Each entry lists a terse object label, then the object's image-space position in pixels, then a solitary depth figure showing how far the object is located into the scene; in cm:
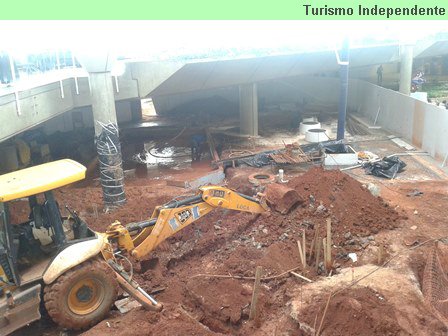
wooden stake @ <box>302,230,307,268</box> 831
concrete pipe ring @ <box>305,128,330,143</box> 2042
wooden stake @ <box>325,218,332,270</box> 815
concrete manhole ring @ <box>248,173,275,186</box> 1344
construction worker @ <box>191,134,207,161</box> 1901
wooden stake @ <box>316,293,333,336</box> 619
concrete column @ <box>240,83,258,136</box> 2211
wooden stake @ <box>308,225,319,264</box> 872
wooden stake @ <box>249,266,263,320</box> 648
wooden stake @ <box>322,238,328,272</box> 835
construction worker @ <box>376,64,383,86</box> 3120
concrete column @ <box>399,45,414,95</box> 2556
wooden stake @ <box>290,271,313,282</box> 797
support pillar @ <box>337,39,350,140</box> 1817
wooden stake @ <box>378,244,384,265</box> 859
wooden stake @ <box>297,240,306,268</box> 828
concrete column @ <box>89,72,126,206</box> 1262
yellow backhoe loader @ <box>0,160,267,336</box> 609
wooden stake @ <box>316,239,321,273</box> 849
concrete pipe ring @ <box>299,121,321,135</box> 2185
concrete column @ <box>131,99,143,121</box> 2728
